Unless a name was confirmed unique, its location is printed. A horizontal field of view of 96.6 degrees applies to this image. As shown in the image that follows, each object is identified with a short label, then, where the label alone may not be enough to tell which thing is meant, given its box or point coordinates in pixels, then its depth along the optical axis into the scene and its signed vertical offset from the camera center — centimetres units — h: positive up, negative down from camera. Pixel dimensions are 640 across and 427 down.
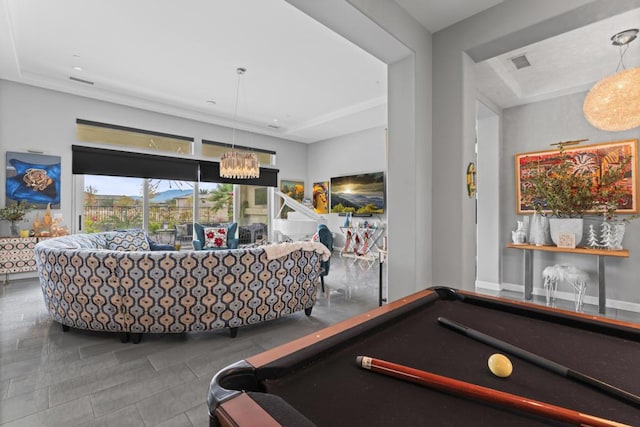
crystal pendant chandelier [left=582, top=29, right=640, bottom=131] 248 +104
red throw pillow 534 -47
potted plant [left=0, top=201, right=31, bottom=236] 437 +0
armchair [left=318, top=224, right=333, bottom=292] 417 -35
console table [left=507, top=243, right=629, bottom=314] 323 -58
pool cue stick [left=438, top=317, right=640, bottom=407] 73 -46
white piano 483 -19
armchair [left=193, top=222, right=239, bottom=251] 537 -49
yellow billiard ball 83 -45
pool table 66 -48
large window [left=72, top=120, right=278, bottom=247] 540 +60
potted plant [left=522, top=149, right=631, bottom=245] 351 +29
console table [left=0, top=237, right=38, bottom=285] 426 -63
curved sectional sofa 252 -69
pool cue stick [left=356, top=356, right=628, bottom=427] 61 -44
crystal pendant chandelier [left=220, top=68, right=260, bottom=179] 464 +80
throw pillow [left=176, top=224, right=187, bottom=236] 646 -36
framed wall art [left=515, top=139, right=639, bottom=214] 352 +66
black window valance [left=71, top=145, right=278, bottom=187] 524 +99
